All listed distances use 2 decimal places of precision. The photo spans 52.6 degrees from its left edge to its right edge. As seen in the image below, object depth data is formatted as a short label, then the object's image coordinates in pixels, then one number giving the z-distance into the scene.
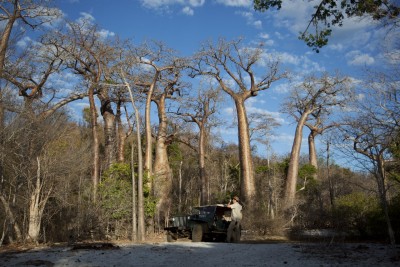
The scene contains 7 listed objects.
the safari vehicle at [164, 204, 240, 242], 13.33
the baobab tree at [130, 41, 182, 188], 20.95
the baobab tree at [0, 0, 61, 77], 14.20
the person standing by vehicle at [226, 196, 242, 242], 12.71
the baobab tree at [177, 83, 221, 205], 29.47
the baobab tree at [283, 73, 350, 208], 23.06
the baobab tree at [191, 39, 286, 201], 20.69
